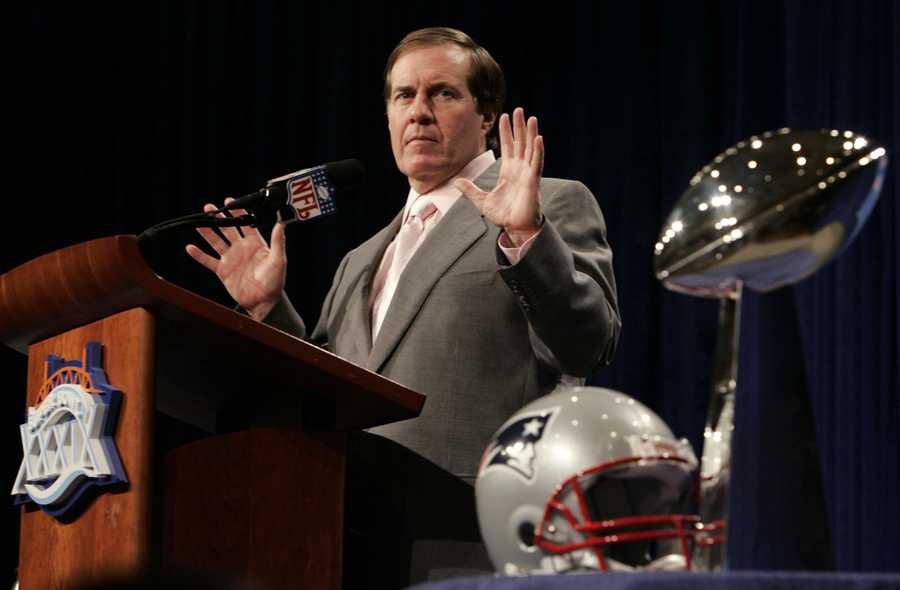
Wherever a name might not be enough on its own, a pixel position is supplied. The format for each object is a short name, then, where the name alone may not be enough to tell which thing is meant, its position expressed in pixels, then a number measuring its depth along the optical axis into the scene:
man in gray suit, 11.89
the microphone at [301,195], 12.16
